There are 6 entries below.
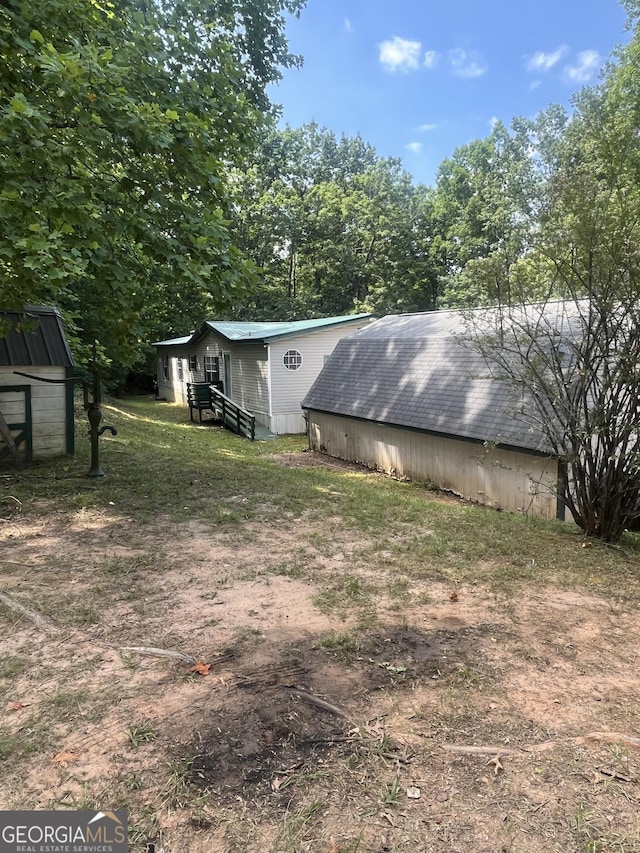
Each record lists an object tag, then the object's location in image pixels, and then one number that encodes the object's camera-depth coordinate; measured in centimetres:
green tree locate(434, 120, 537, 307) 3394
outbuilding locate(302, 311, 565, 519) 971
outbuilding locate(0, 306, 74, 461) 824
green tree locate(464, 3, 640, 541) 586
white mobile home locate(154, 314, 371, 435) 1911
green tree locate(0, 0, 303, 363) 479
